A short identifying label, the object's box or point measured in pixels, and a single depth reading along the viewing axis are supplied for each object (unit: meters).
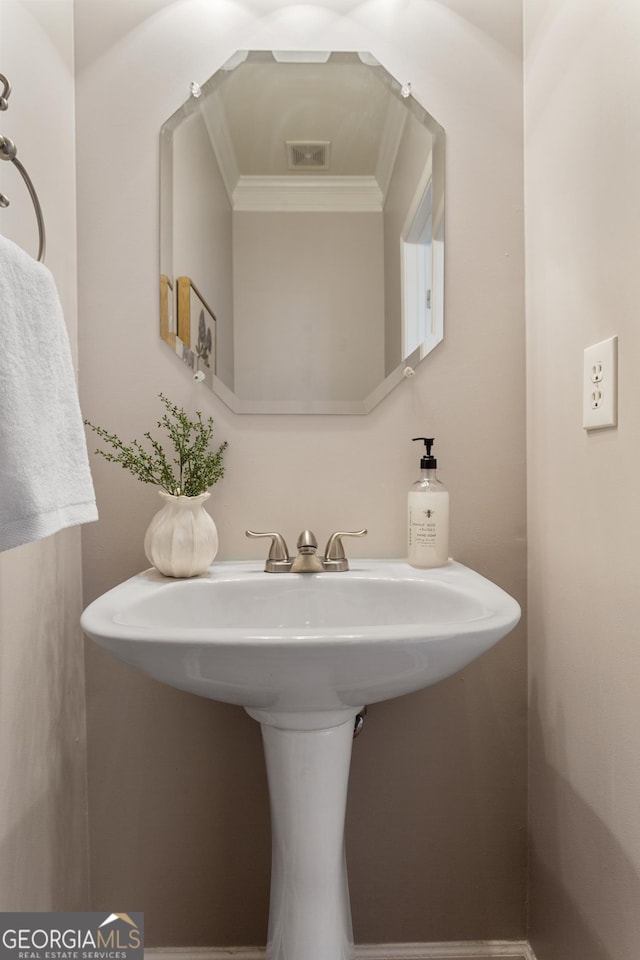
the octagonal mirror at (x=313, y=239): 1.20
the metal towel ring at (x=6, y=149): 0.79
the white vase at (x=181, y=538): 1.04
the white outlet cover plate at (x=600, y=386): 0.85
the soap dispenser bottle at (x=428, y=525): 1.10
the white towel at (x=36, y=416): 0.70
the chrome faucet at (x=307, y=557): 1.07
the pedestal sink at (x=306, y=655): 0.70
